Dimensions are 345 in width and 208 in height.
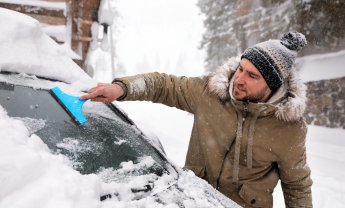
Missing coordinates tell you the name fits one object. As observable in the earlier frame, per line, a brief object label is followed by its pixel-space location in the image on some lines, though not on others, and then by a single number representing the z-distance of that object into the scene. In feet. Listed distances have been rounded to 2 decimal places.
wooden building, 20.06
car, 3.94
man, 7.30
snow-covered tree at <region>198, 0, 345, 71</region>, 24.86
